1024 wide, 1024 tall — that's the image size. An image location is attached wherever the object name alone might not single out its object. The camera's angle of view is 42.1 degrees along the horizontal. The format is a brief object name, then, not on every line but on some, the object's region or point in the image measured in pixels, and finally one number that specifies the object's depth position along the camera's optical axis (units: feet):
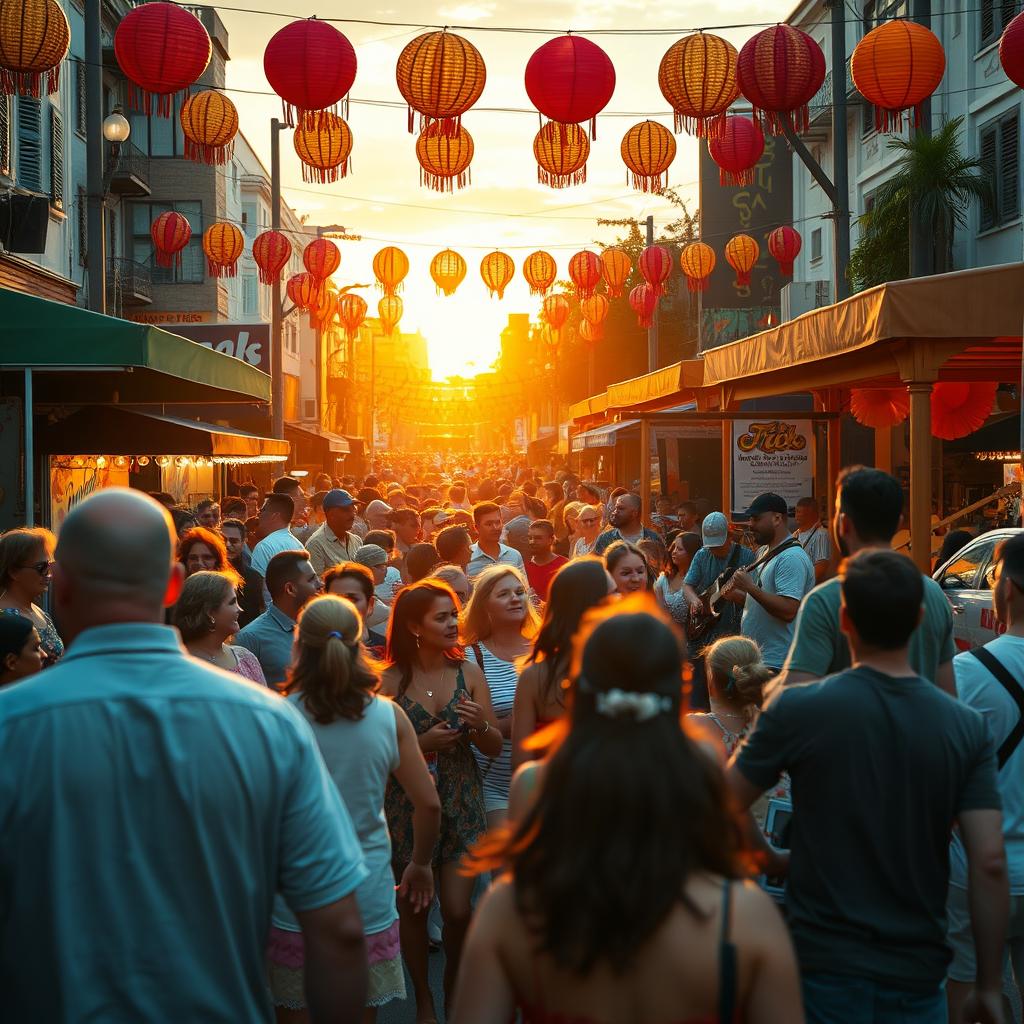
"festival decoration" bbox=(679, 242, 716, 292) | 68.59
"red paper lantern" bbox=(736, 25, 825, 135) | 39.52
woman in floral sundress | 17.74
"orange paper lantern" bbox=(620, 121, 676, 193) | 49.75
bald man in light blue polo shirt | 8.23
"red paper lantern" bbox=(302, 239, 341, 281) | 65.67
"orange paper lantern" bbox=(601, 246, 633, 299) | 68.64
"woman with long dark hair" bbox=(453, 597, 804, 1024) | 6.93
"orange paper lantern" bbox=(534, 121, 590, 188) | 44.37
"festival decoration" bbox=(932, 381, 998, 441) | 52.37
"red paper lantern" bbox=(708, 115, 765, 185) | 51.19
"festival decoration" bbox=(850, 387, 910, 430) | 53.83
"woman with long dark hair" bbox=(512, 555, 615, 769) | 16.19
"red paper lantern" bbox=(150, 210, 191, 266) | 66.54
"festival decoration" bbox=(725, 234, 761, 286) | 74.59
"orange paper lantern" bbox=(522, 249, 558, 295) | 69.36
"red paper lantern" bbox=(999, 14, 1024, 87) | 34.45
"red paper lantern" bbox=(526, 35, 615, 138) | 38.32
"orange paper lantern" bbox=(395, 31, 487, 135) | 37.65
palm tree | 71.51
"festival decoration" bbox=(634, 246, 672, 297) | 70.74
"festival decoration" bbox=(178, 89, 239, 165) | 44.14
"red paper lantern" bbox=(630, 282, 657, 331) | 76.84
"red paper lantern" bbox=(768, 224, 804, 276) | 68.85
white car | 31.32
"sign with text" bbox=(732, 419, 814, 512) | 49.83
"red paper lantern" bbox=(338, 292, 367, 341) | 93.86
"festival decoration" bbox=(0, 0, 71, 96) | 34.50
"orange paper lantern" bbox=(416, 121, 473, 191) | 42.59
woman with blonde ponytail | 14.19
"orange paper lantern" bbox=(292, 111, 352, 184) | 43.14
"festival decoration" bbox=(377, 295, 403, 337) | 77.07
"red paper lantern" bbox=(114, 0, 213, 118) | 35.78
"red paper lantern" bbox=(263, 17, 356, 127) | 36.06
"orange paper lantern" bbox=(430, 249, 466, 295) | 62.80
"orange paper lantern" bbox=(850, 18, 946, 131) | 38.34
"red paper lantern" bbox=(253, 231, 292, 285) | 67.72
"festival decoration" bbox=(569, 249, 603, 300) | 70.85
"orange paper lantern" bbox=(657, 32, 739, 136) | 39.58
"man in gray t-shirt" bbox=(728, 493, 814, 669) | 24.84
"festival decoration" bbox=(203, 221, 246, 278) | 65.31
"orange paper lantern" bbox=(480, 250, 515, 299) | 65.87
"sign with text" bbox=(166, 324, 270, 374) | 96.63
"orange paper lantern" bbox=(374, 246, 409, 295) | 64.69
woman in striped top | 19.98
